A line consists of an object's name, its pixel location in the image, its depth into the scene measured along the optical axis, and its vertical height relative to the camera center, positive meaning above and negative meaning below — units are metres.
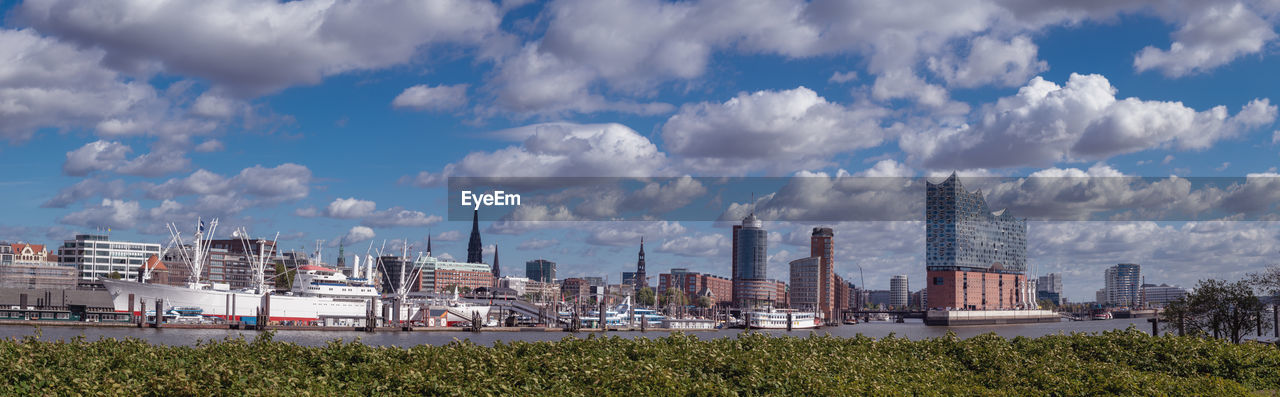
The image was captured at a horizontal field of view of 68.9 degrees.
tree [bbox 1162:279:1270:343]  62.38 -3.26
